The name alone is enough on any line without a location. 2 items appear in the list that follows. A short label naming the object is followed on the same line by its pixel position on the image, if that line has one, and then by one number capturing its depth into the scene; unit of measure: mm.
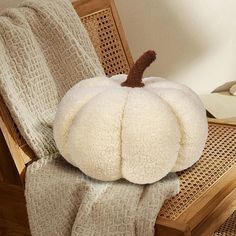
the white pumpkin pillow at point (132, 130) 1321
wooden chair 1275
